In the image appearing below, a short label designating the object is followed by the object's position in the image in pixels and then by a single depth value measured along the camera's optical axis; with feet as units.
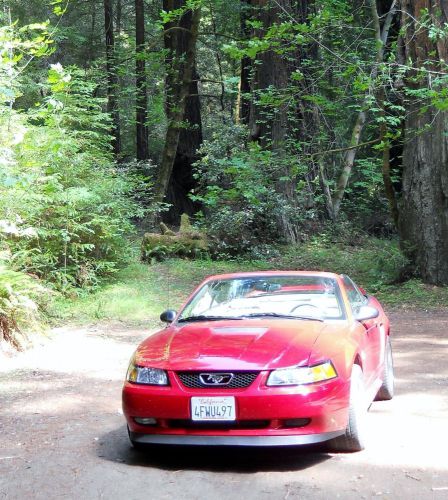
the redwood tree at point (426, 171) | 51.21
